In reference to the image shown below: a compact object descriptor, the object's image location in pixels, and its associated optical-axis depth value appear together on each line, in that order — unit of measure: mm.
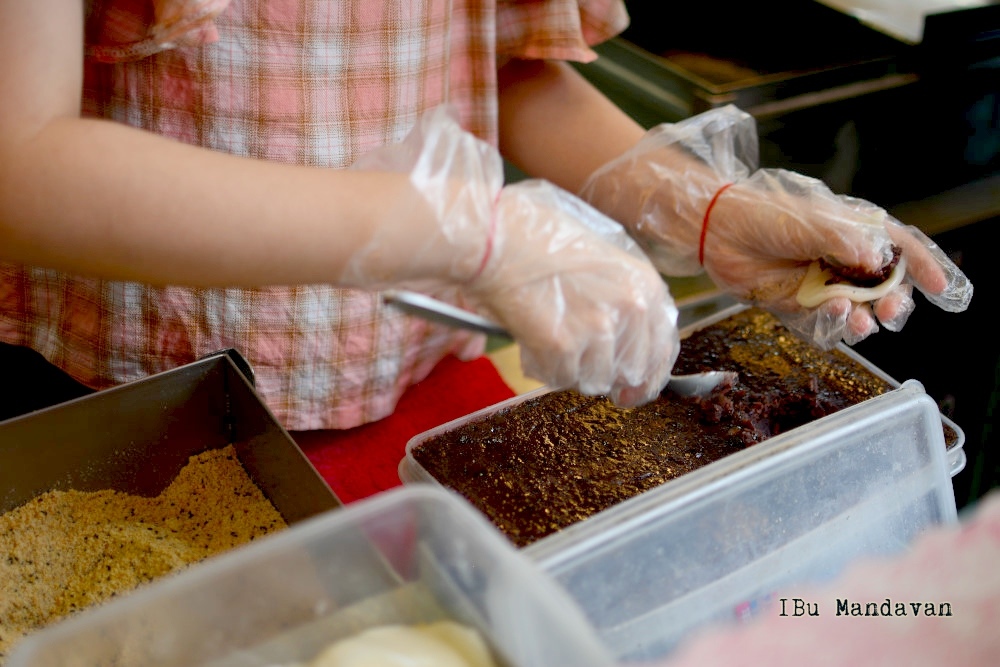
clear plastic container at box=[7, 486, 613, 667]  556
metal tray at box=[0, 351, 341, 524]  943
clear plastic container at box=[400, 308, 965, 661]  733
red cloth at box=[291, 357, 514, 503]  1186
